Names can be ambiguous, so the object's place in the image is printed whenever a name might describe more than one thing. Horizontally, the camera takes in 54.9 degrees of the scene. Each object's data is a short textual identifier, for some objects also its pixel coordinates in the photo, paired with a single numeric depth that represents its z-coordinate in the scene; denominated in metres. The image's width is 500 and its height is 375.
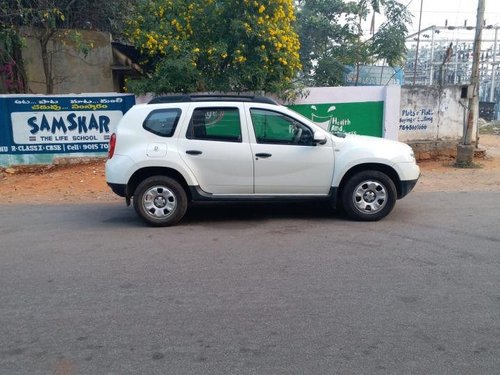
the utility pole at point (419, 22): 17.66
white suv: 6.67
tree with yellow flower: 11.02
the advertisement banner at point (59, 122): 11.17
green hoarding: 11.97
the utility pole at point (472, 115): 11.48
